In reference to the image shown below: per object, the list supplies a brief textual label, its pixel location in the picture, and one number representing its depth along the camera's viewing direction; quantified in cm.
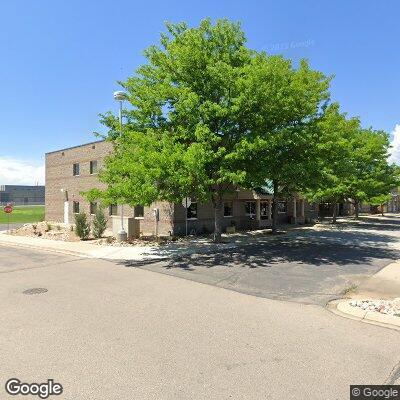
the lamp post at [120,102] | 1845
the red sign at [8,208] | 2529
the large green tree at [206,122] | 1467
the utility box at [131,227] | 2138
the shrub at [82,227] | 2188
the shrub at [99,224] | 2238
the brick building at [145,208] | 2330
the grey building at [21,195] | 13612
